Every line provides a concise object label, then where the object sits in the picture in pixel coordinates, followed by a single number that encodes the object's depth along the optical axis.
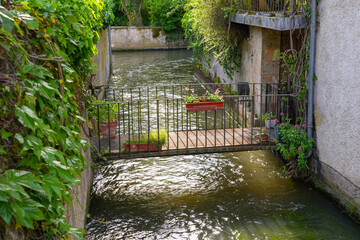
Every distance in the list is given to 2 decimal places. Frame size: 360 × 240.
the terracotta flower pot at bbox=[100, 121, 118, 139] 7.12
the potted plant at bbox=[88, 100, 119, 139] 7.02
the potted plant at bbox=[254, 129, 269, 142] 7.23
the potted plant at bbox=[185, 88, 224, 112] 7.05
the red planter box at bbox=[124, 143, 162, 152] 6.67
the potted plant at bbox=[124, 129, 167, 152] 6.66
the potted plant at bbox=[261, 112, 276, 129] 8.15
